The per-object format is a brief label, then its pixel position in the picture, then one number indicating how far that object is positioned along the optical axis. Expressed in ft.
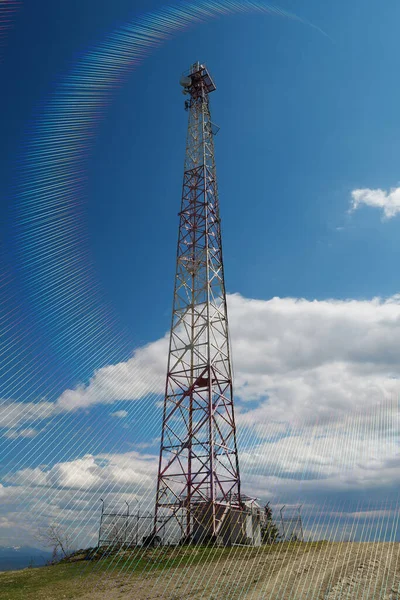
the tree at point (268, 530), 84.90
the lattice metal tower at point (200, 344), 80.12
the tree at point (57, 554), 81.89
